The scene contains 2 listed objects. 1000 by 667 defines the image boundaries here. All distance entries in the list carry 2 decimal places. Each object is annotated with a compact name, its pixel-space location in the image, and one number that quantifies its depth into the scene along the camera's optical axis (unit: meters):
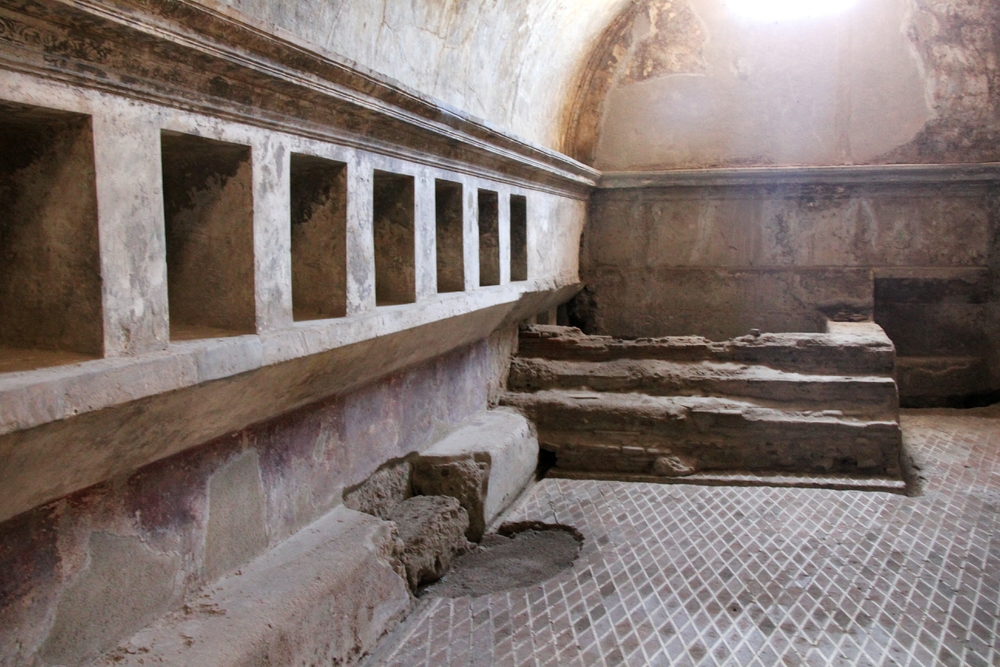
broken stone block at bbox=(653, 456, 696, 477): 4.85
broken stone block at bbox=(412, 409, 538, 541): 4.01
